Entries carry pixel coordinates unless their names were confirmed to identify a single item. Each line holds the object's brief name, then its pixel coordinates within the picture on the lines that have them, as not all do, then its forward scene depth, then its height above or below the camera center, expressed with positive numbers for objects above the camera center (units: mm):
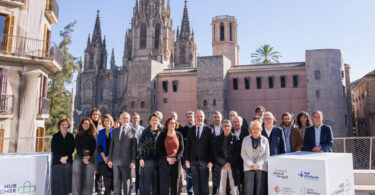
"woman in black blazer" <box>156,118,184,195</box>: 5859 -672
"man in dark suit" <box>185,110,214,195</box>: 5977 -651
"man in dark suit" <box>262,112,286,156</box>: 5805 -279
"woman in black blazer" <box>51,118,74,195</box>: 5965 -752
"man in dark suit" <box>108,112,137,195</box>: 6121 -708
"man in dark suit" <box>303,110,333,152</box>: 6074 -282
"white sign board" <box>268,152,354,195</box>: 4281 -801
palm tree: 40703 +10274
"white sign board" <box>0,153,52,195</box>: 4680 -889
